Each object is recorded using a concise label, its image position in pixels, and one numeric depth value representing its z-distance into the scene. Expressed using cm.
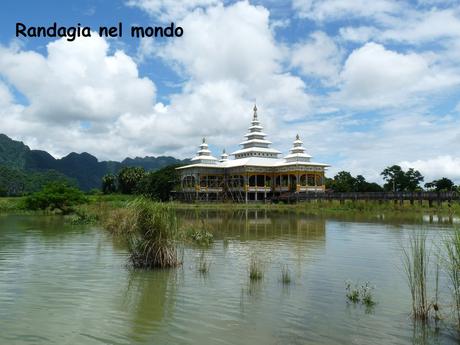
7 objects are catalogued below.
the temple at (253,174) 6425
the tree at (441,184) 6352
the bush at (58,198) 3809
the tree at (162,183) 7088
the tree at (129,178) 8294
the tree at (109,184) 9162
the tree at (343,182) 7219
